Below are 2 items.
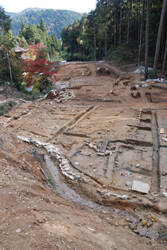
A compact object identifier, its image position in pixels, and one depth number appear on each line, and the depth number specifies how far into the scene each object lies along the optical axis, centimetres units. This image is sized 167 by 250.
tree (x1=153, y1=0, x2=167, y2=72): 1526
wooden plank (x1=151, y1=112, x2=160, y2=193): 558
